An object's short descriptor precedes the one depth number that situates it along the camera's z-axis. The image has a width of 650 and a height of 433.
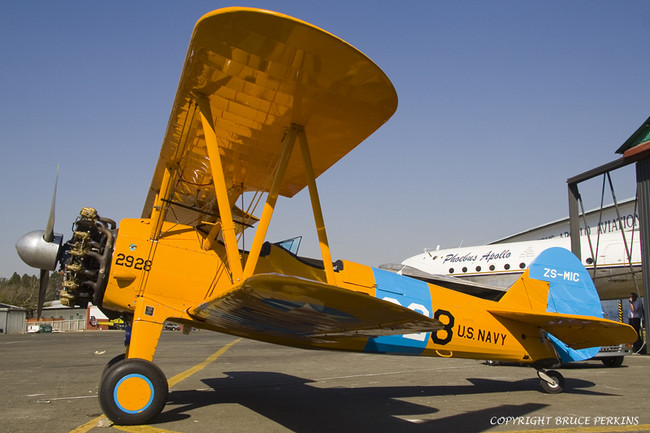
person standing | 13.97
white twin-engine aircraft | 21.38
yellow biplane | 4.41
